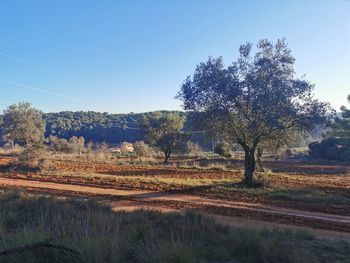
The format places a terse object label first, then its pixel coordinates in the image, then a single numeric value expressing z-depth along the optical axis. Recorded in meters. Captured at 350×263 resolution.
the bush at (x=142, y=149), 58.94
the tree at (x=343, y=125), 38.16
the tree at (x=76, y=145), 64.00
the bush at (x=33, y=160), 29.72
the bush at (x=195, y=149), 57.38
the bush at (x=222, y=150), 53.85
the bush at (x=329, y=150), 56.99
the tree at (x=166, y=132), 45.38
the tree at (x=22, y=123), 58.06
